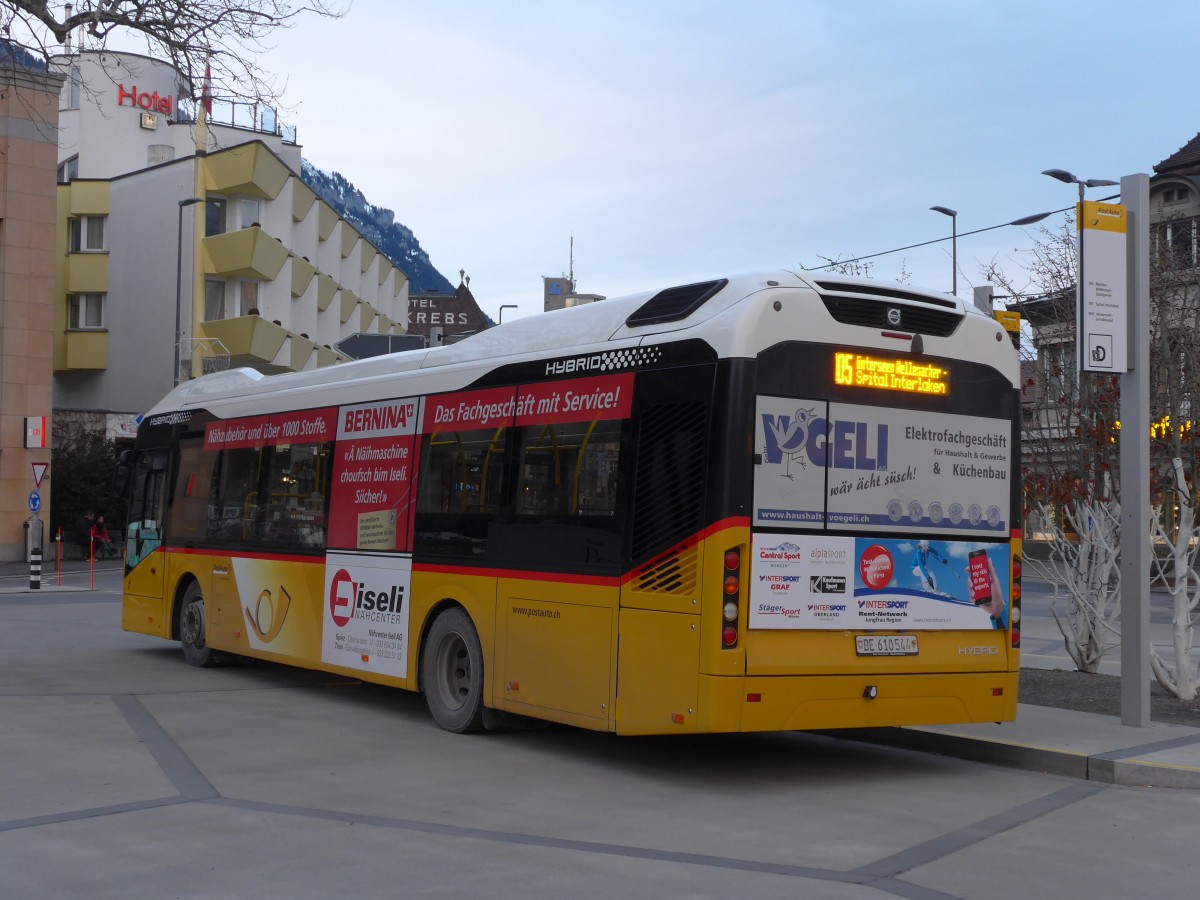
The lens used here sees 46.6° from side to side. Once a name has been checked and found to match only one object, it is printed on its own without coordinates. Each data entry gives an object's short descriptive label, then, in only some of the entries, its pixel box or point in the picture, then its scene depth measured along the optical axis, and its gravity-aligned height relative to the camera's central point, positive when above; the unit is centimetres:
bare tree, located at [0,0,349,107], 1364 +478
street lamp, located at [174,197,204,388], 4498 +827
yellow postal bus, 859 +0
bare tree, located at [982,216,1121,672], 1412 +66
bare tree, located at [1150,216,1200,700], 1535 +185
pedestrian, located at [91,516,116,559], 4506 -130
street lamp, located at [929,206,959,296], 3512 +774
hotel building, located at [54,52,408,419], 5212 +879
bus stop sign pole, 1073 +41
